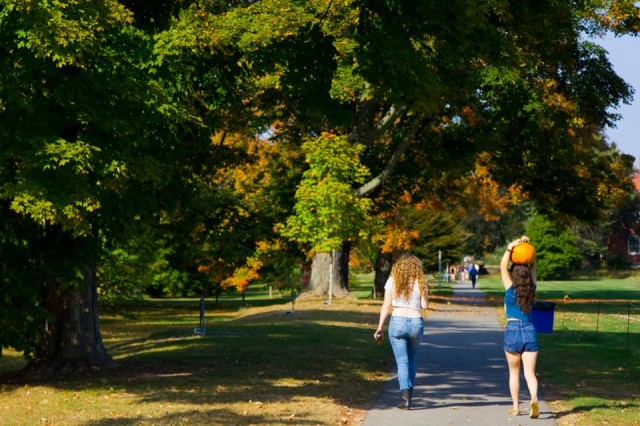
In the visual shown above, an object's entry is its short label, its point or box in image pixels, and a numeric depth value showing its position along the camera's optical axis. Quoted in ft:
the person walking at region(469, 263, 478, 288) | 231.91
